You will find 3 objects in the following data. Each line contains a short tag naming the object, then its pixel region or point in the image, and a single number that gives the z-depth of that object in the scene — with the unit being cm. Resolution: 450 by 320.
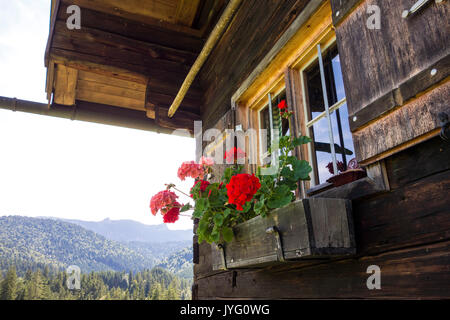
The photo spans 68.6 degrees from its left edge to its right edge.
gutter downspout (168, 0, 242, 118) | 288
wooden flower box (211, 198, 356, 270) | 138
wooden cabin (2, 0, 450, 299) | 117
